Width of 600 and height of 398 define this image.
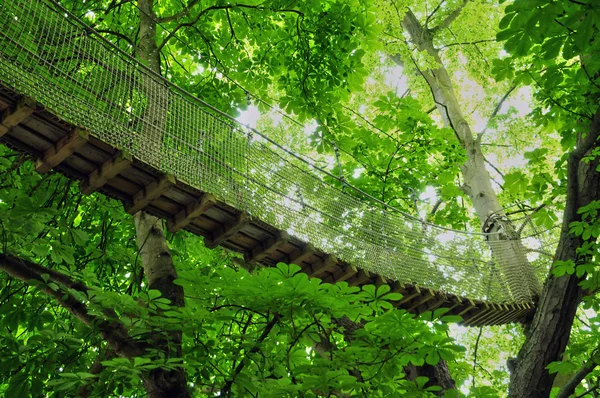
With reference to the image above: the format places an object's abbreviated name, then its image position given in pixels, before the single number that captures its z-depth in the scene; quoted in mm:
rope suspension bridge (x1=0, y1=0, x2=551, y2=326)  3031
